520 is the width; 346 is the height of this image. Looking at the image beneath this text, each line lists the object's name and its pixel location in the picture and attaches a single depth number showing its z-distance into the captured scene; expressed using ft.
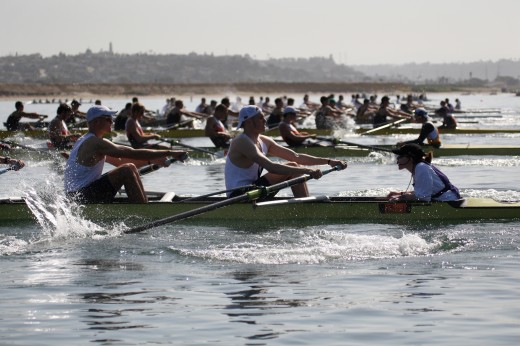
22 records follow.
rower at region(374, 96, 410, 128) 125.59
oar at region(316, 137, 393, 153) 75.35
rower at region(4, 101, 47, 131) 116.47
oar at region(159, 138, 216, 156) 77.33
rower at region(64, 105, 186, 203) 46.55
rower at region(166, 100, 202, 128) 130.53
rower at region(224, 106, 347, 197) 46.78
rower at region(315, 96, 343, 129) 133.08
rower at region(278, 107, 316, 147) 84.02
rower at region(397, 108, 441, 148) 82.28
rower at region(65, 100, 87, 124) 114.01
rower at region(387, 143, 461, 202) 46.57
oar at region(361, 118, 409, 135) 112.16
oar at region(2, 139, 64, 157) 75.51
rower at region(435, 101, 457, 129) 119.65
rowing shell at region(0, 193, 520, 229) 46.88
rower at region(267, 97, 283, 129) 120.88
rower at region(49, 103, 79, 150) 85.05
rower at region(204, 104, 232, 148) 92.58
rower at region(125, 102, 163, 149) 84.23
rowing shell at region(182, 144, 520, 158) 87.97
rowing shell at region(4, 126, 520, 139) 118.52
